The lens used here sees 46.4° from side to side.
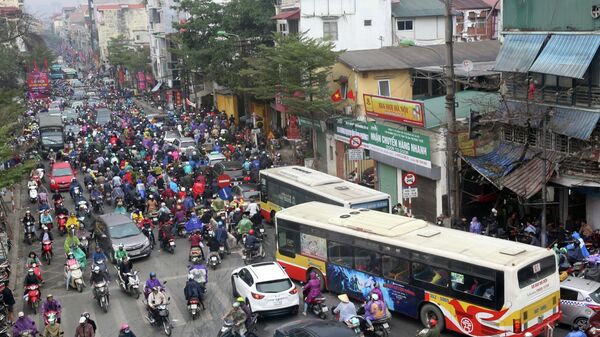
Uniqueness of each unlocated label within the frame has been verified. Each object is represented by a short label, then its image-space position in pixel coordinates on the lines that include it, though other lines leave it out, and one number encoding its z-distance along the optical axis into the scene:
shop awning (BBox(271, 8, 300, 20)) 45.91
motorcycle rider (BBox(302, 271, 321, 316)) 18.64
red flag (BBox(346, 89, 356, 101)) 36.80
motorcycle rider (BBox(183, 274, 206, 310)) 19.64
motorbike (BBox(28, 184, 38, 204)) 36.59
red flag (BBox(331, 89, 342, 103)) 37.47
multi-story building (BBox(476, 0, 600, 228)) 21.83
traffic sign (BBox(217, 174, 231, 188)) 33.56
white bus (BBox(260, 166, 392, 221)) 24.23
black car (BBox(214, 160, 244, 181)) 36.25
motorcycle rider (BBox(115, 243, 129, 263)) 23.04
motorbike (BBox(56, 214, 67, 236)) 29.81
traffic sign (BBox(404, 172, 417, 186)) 25.06
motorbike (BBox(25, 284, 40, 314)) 21.22
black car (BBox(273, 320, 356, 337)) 14.57
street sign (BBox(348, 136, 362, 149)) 31.77
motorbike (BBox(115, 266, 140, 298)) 21.81
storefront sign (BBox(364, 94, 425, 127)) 28.19
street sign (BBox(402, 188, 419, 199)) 24.73
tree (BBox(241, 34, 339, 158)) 35.69
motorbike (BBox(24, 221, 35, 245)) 29.39
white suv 18.70
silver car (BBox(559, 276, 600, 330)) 16.58
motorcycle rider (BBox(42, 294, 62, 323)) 19.00
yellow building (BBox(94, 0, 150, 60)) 138.88
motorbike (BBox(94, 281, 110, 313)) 20.69
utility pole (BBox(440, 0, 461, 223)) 21.16
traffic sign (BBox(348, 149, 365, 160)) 31.23
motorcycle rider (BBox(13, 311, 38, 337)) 17.97
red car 38.12
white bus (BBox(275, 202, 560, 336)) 15.49
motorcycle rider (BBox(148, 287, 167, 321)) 18.97
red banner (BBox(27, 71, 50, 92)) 77.69
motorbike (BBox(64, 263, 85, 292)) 22.70
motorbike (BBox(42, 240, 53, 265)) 26.06
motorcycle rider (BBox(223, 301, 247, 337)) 17.14
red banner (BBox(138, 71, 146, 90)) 99.00
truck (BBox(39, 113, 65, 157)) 51.66
